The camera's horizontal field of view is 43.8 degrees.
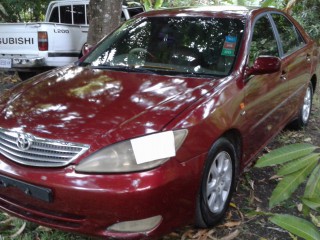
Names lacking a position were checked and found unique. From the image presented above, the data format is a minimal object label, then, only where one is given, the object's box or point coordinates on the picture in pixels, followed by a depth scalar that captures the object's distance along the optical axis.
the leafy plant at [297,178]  1.47
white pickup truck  6.40
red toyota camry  2.19
